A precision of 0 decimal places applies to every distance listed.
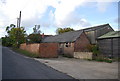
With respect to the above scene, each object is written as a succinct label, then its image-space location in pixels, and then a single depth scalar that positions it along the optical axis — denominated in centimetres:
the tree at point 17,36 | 2645
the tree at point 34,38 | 2691
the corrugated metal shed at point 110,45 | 1288
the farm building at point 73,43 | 1579
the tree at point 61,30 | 3585
